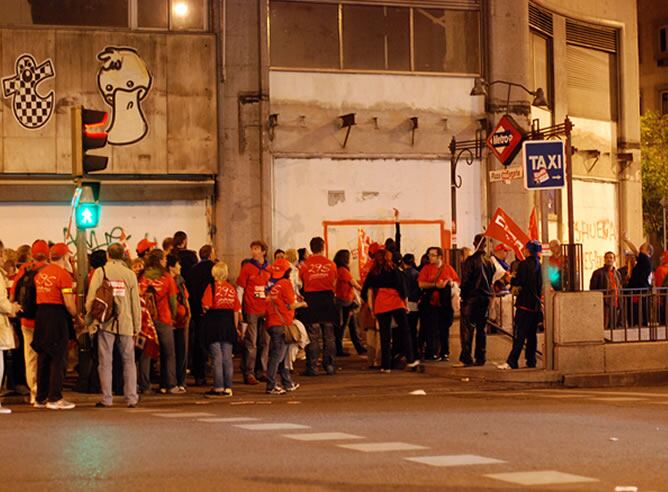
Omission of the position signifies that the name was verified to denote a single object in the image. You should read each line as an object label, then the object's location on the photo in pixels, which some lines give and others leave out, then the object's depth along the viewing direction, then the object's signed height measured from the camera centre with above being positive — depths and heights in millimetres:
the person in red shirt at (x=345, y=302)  22312 -261
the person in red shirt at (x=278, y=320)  18219 -423
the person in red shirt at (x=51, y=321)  16594 -359
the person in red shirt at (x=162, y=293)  17828 -62
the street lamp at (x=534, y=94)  24853 +3252
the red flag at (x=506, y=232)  23516 +818
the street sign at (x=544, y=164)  19703 +1603
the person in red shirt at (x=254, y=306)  19203 -255
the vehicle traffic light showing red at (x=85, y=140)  18125 +1866
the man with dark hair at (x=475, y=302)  20578 -268
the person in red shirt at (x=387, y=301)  21000 -235
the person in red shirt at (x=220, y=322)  17578 -426
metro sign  23062 +2282
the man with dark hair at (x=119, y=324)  16656 -405
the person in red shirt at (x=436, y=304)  21328 -300
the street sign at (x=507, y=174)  20688 +1577
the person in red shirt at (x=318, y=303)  20531 -248
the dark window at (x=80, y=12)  26297 +5016
